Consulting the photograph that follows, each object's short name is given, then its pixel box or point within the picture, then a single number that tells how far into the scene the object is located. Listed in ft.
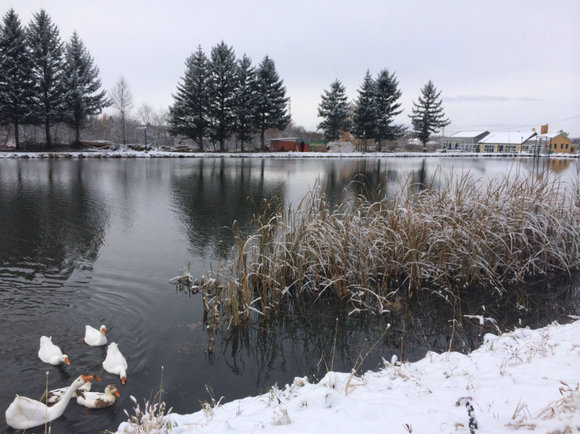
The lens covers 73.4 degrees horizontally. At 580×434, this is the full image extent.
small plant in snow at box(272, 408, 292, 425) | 8.41
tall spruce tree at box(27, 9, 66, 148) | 113.09
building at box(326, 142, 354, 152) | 168.70
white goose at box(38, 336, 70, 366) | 12.31
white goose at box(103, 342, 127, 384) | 11.98
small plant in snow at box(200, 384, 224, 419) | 9.47
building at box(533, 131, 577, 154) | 233.45
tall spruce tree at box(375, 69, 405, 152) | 170.91
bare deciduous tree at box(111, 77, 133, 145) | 173.19
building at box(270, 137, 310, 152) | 154.61
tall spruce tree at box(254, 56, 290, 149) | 144.05
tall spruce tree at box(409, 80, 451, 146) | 192.65
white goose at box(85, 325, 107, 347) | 13.56
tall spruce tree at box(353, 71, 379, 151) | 167.22
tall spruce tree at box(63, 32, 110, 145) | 119.75
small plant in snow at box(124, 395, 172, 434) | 8.45
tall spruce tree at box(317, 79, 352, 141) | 168.25
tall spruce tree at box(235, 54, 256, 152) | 140.36
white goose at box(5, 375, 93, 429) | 9.58
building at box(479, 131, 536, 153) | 232.94
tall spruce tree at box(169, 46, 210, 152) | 133.08
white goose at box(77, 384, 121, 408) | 10.61
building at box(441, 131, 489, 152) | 252.21
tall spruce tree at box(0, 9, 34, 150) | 108.17
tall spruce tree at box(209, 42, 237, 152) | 135.74
